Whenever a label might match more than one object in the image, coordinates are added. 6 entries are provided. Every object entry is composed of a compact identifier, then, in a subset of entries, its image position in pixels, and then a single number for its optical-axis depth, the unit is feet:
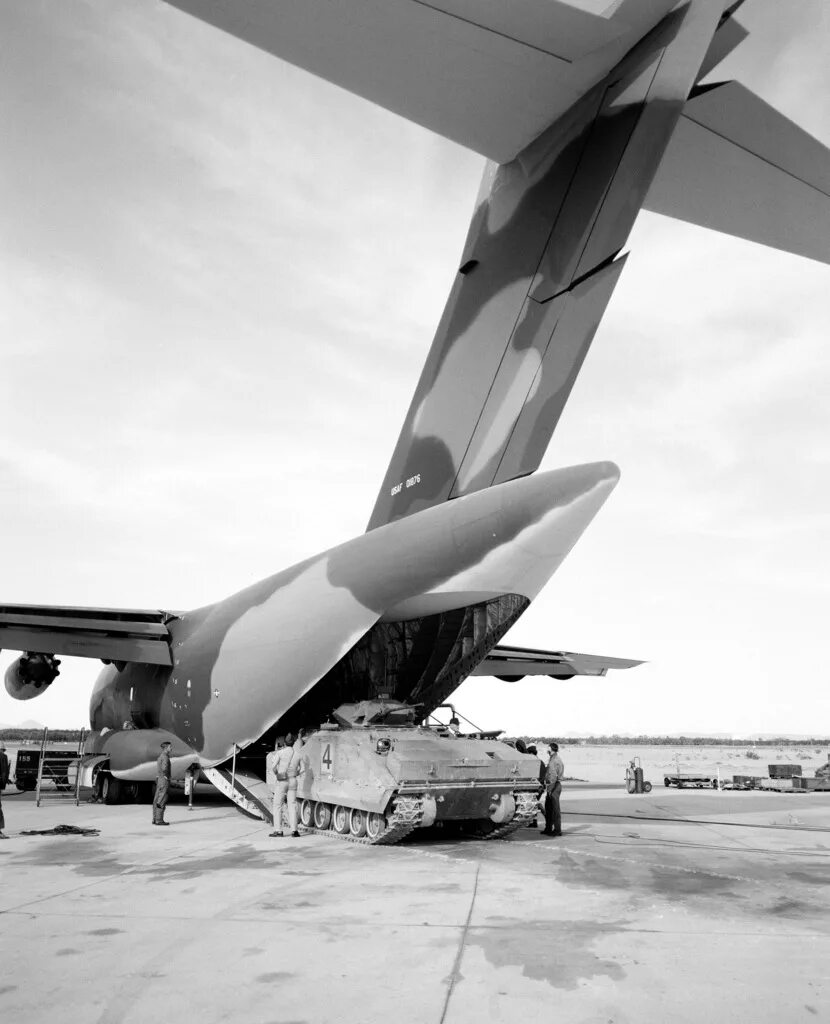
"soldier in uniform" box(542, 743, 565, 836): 32.12
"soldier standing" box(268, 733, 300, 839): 32.27
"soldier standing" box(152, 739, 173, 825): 35.40
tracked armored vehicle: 27.76
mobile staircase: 47.20
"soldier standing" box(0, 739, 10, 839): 34.84
